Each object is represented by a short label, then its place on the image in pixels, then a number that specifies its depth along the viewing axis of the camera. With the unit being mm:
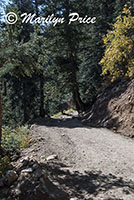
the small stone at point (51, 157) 6267
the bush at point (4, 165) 5049
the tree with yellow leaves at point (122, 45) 7745
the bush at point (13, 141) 7590
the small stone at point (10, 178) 4266
